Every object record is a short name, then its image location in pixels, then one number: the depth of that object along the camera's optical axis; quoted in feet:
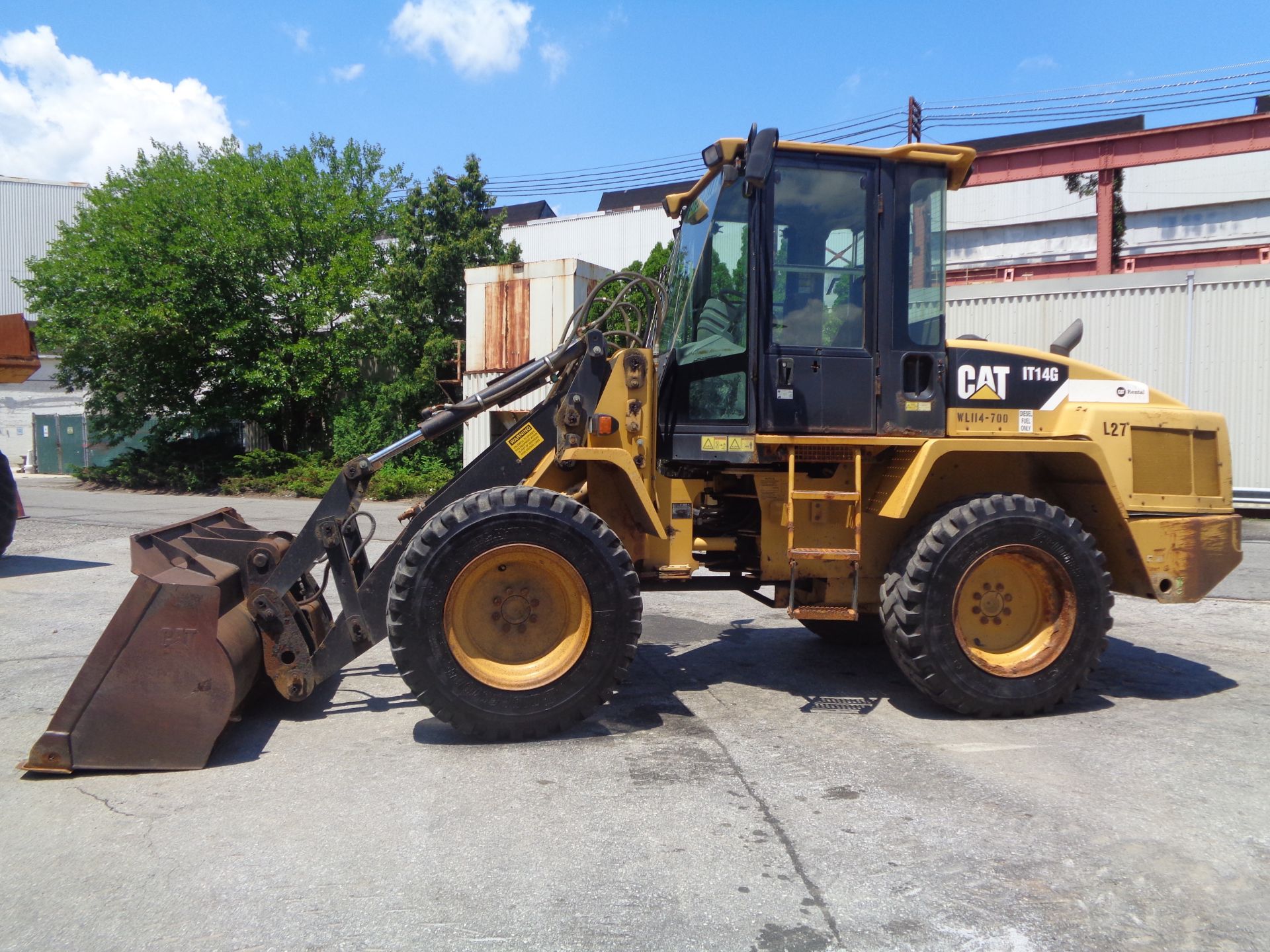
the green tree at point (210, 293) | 70.69
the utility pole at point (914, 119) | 77.61
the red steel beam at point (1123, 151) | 55.36
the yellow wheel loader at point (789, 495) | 15.26
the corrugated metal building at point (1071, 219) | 100.32
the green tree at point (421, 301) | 75.00
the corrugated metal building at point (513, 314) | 64.54
